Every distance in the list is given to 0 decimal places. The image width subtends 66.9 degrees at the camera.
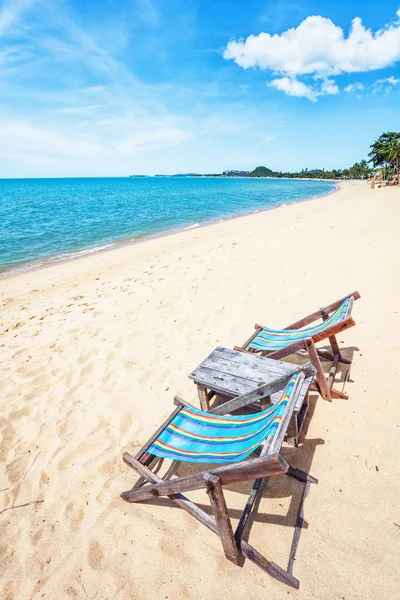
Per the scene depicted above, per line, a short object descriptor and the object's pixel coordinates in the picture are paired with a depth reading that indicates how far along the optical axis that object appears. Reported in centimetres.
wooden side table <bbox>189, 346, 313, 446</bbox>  329
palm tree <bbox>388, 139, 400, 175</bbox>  4647
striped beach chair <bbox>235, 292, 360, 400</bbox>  365
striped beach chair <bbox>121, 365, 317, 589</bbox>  206
